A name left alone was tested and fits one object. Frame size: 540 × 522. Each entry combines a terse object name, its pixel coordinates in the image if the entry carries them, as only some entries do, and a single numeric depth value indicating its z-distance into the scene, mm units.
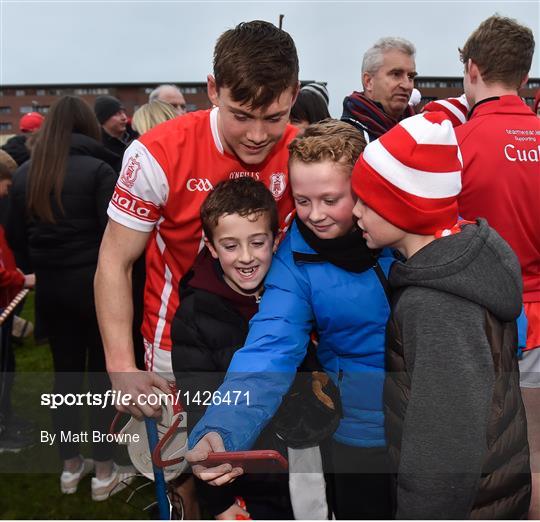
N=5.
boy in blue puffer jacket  1656
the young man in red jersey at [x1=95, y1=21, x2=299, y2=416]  1900
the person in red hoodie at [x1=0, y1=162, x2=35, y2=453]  3787
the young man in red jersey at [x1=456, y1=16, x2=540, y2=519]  2379
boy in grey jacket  1362
